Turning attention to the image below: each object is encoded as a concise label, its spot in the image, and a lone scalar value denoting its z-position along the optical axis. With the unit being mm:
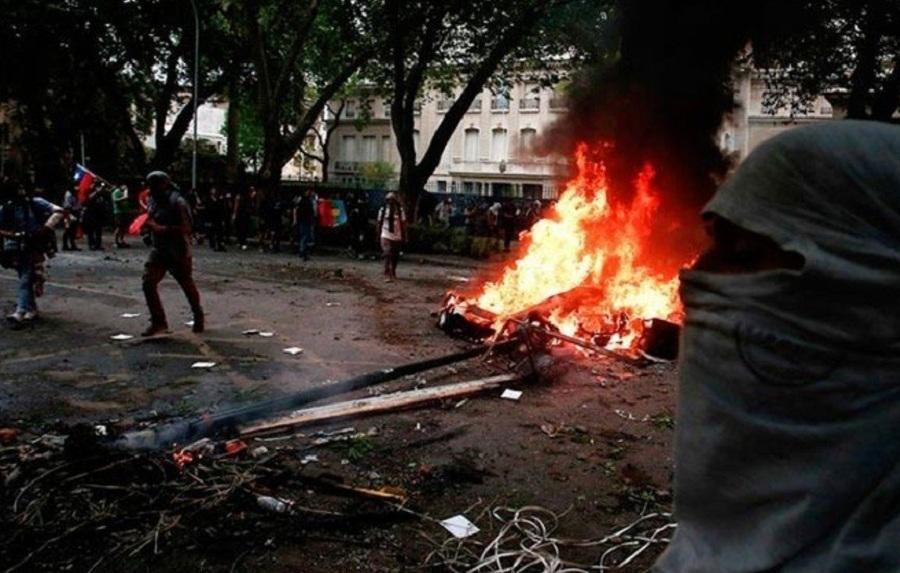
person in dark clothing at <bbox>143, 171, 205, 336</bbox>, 8609
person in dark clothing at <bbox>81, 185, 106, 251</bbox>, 18891
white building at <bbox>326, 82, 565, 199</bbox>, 49188
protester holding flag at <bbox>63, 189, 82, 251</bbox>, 18578
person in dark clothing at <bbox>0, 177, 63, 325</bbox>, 9141
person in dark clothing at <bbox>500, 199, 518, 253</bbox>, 24688
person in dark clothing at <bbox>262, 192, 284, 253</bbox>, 21297
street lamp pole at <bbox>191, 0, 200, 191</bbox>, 21939
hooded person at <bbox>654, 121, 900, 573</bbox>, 1260
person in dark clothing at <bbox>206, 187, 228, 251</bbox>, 20797
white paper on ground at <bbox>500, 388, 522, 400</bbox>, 6982
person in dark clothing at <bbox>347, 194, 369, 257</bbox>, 21578
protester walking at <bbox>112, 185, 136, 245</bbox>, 21312
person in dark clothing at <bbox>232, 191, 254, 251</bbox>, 21672
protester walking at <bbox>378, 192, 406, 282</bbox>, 14453
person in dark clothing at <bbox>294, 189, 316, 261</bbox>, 18922
